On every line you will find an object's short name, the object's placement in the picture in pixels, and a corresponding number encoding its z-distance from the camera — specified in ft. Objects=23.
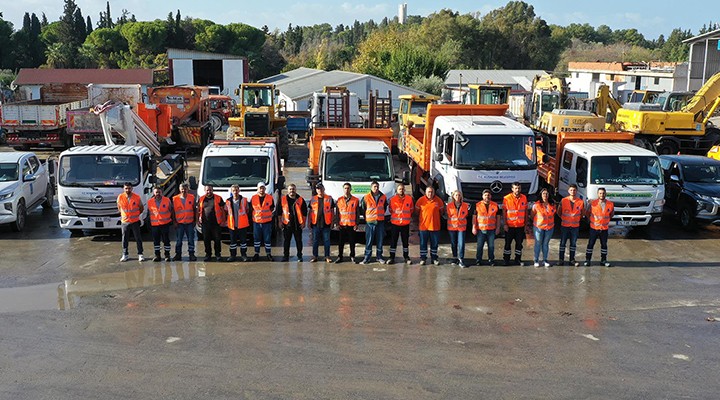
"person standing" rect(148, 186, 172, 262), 42.50
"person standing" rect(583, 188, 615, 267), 42.29
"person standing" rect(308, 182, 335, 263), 42.70
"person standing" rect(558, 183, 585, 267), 42.73
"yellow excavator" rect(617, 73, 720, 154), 85.40
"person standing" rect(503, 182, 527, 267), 42.11
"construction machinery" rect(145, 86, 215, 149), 87.16
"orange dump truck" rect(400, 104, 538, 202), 48.11
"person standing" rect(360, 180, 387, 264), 42.73
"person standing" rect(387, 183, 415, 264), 42.47
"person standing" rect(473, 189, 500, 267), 42.42
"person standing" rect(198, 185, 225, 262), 42.78
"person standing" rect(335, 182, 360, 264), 42.88
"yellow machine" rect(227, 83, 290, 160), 88.48
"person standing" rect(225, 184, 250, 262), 42.86
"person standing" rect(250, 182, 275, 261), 42.93
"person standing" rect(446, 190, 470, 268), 42.42
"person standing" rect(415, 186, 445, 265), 42.11
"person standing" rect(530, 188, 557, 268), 42.32
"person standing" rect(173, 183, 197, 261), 42.65
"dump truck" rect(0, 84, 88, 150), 90.17
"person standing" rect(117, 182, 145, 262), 42.75
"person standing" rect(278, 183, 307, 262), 42.52
